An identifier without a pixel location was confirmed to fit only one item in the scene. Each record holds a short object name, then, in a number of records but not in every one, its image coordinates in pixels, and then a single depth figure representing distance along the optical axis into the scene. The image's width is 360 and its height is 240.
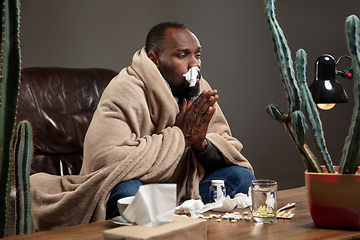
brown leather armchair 2.43
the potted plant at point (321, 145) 1.61
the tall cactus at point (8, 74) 1.55
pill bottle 1.92
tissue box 1.47
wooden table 1.61
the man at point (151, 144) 2.09
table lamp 2.03
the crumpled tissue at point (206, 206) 1.80
